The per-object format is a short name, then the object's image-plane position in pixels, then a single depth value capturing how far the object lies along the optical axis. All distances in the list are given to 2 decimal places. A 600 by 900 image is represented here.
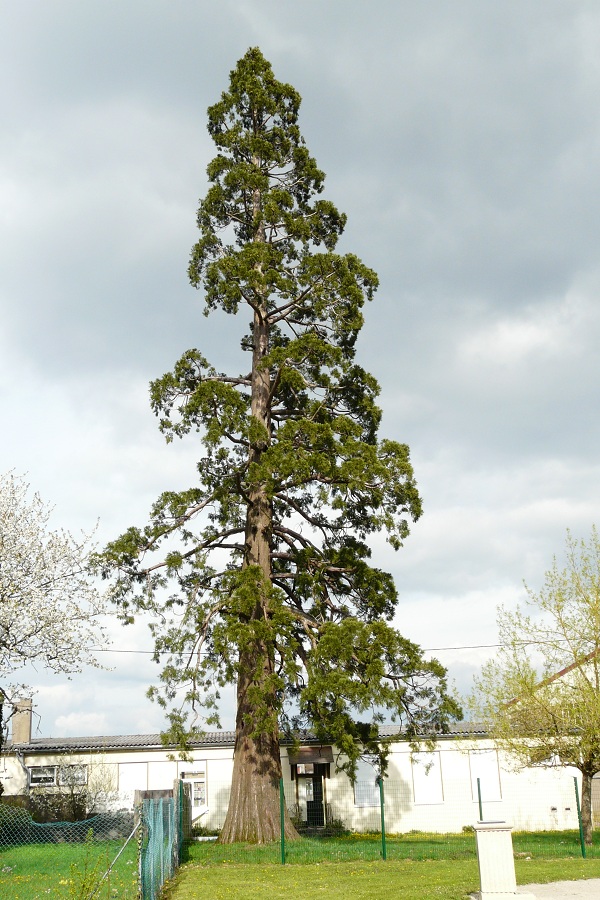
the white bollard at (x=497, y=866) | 11.41
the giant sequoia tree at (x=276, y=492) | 18.70
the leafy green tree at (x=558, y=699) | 19.52
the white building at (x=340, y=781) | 29.33
